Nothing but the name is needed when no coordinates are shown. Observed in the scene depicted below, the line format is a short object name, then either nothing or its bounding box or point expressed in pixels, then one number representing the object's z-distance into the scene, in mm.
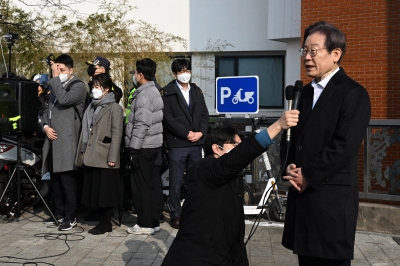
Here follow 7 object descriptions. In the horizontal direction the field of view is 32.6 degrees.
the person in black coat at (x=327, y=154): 4227
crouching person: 4488
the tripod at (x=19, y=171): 8891
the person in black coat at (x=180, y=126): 8945
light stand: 9844
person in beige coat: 8477
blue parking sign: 9883
